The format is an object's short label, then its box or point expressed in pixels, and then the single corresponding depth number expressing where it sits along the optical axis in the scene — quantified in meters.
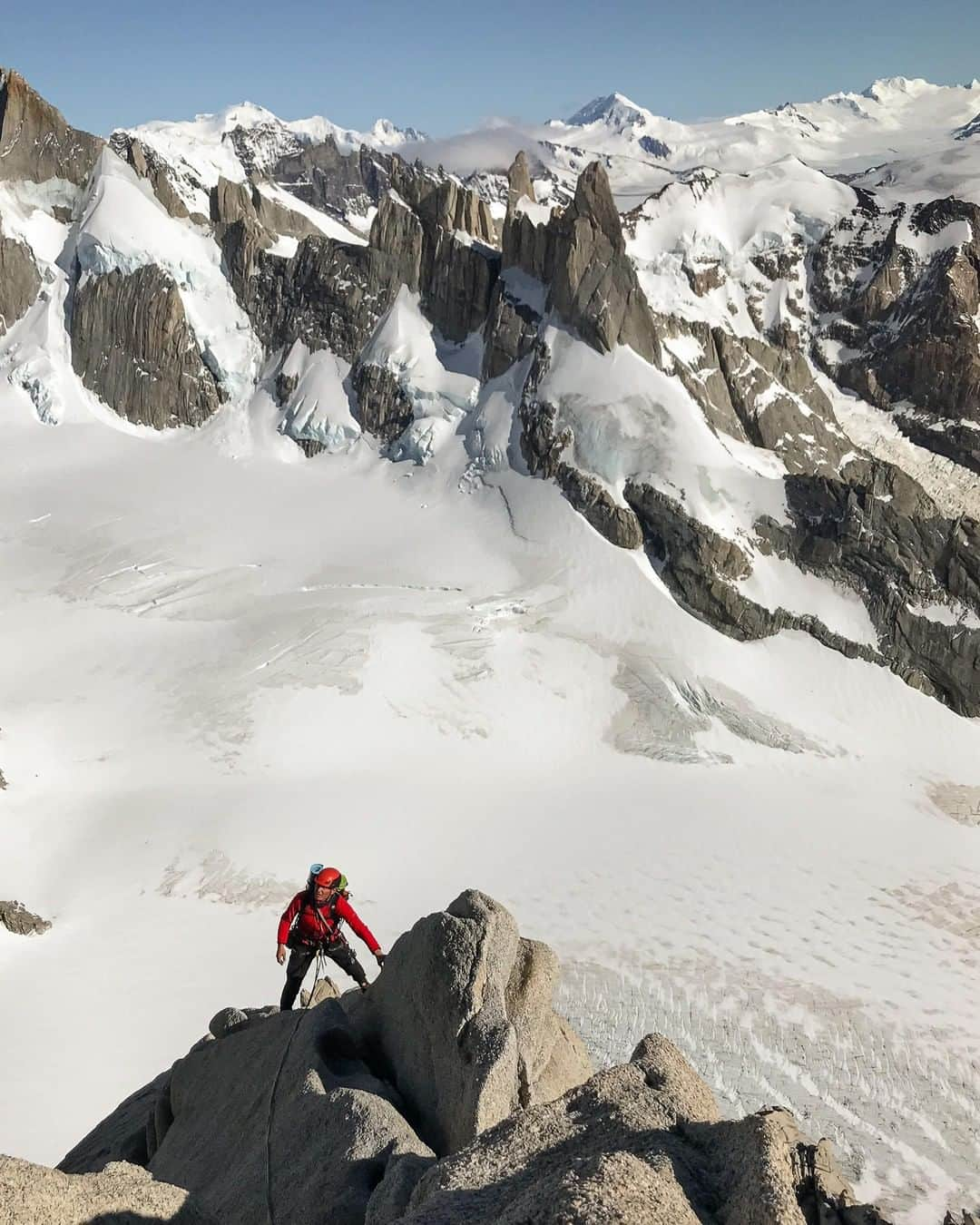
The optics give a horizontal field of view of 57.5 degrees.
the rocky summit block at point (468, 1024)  9.34
